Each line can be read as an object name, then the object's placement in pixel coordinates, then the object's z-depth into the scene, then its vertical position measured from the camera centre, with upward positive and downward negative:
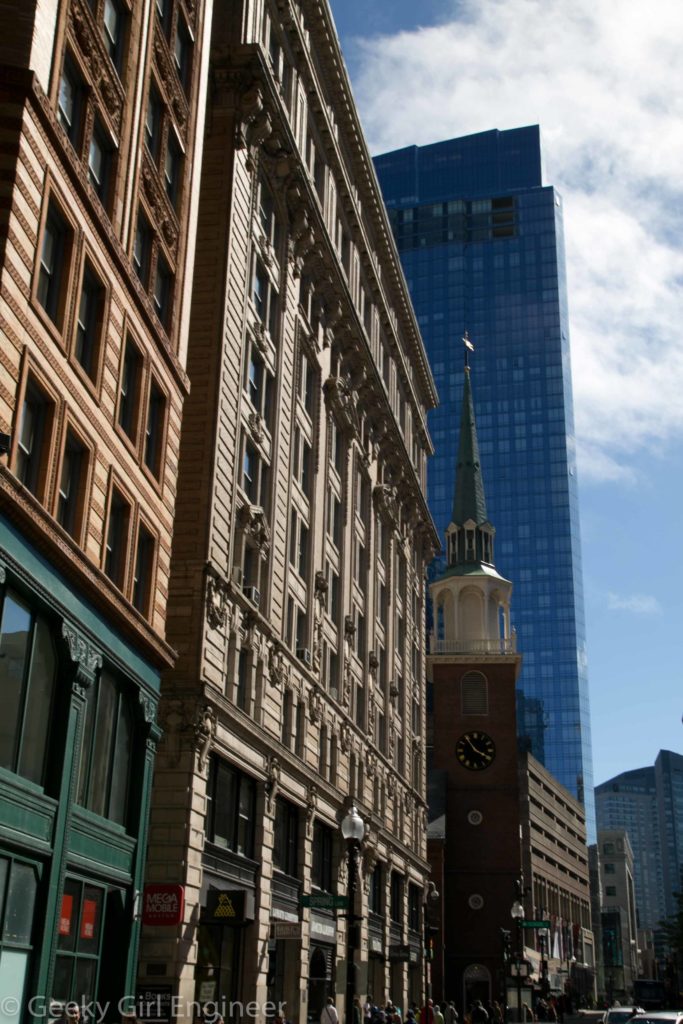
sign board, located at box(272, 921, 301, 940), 39.19 +2.23
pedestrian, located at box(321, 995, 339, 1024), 35.51 -0.23
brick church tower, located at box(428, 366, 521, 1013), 84.50 +15.46
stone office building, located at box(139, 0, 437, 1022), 34.22 +14.84
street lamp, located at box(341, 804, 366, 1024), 25.03 +3.03
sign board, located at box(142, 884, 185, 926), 30.44 +2.24
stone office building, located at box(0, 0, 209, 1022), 21.11 +10.12
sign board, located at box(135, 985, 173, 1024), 29.38 -0.04
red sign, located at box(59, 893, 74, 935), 22.92 +1.49
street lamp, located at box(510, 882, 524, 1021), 46.79 +3.52
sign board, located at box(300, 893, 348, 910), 28.69 +2.44
